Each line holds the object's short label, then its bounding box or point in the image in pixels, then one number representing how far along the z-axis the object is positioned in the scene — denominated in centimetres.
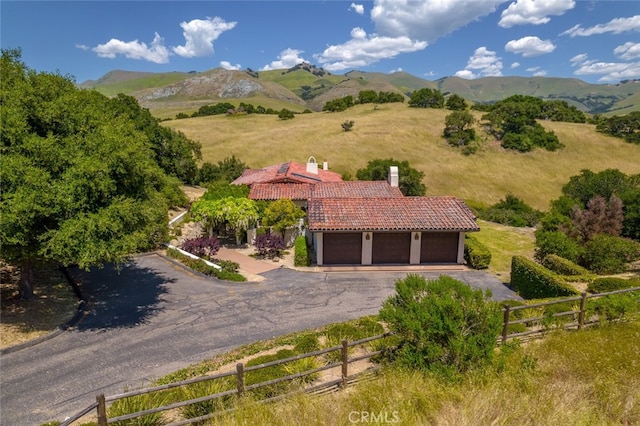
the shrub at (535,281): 1786
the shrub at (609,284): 1691
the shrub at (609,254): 2290
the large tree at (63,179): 1297
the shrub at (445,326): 900
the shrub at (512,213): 4191
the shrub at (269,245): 2556
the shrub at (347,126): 8010
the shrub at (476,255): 2445
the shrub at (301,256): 2448
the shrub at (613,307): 1262
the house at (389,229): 2431
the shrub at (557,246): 2369
